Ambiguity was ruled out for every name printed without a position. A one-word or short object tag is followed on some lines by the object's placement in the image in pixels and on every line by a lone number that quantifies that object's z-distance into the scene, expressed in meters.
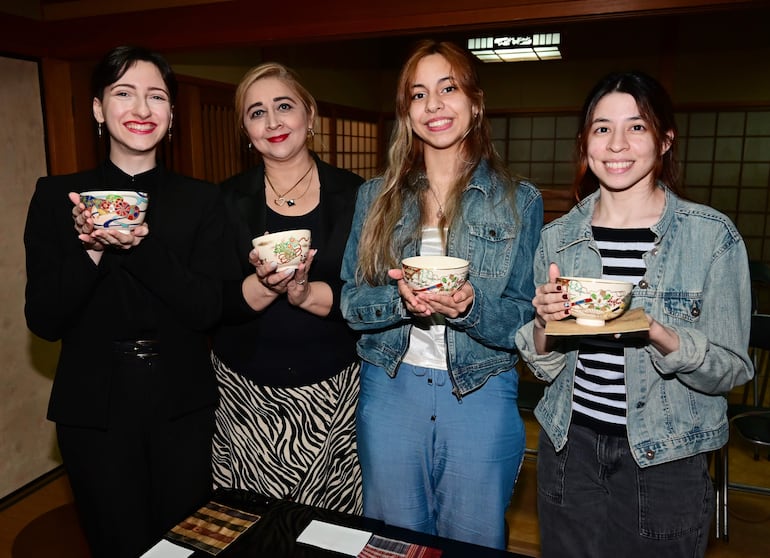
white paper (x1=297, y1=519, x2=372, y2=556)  1.24
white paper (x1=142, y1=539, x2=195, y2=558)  1.23
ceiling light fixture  5.59
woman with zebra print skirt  1.79
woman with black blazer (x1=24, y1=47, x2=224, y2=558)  1.48
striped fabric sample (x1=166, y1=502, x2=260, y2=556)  1.27
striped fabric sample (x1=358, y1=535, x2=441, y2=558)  1.22
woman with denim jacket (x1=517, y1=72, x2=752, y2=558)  1.24
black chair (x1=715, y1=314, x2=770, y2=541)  2.34
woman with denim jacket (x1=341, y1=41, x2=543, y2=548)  1.50
